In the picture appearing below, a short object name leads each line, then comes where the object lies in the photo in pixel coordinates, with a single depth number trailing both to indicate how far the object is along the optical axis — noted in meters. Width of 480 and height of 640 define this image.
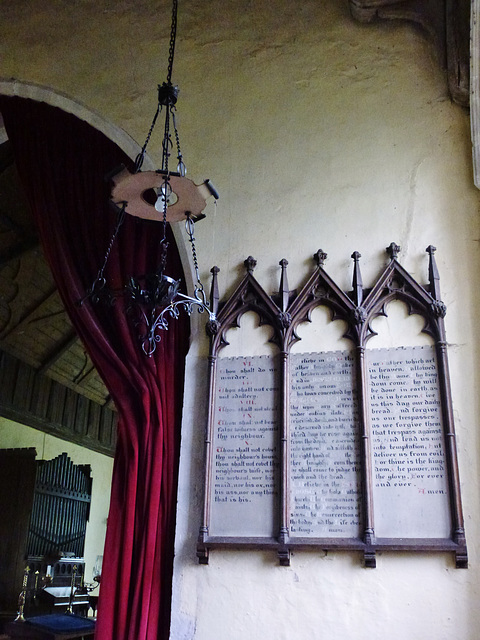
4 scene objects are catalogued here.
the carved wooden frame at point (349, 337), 2.79
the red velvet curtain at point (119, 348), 3.07
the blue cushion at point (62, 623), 5.36
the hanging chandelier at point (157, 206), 2.66
